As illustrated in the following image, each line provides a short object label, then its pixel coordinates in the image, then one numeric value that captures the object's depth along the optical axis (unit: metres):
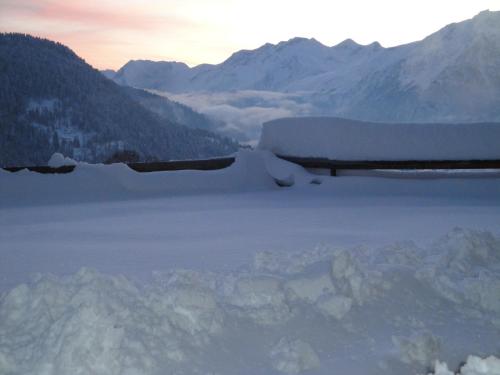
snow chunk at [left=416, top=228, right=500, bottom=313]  3.15
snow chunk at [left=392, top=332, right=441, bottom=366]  2.59
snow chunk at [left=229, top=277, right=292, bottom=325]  2.83
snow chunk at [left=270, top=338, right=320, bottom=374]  2.47
